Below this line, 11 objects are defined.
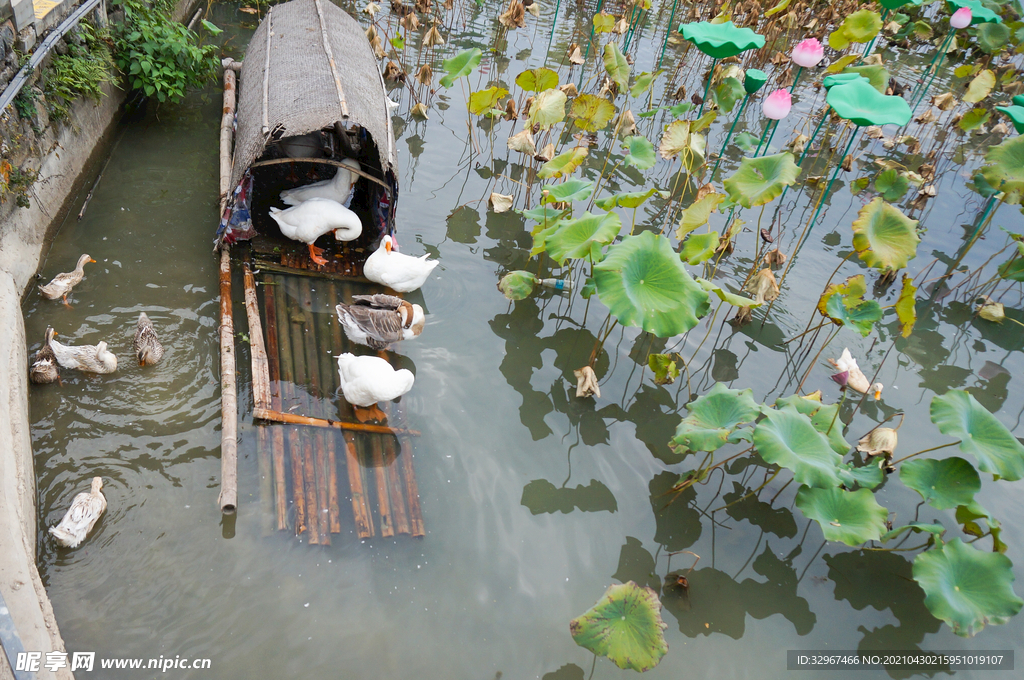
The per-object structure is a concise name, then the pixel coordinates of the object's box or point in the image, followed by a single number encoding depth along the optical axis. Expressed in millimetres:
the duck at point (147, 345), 4453
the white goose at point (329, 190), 5922
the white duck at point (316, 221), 5480
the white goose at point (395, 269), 5320
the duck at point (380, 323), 4797
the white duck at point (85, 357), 4250
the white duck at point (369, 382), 4289
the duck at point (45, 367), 4168
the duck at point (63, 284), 4699
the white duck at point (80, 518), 3424
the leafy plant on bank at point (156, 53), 6535
